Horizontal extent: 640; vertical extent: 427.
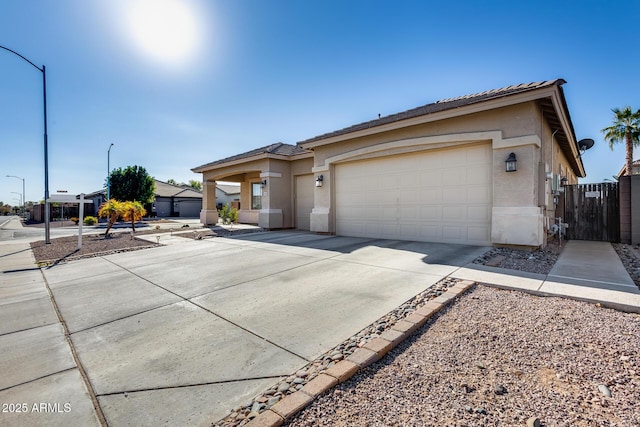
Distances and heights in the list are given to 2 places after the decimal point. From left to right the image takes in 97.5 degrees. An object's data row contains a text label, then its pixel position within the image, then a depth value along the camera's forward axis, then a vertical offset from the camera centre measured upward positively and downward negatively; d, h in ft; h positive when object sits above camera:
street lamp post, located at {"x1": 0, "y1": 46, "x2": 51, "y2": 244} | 31.23 +8.83
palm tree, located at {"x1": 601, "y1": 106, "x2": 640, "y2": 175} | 58.18 +16.96
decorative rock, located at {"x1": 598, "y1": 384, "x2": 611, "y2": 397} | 6.30 -4.13
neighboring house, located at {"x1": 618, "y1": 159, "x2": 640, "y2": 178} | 60.69 +9.24
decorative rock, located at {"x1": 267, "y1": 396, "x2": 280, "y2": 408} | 6.17 -4.30
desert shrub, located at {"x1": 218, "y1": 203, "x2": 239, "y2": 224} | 49.18 -1.05
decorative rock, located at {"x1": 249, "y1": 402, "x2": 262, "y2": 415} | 6.00 -4.30
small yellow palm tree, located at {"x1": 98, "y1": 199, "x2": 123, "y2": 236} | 39.06 -0.11
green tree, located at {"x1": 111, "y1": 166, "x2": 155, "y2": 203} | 89.61 +8.22
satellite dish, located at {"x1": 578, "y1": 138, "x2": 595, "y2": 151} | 33.50 +8.00
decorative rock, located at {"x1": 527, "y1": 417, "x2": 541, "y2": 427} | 5.40 -4.15
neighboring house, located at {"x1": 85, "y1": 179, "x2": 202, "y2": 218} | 112.37 +2.97
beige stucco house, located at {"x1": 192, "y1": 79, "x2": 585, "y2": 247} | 21.48 +3.76
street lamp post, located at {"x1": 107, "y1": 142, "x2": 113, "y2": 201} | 75.31 +11.75
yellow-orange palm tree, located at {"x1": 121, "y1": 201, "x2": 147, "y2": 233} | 40.84 -0.26
